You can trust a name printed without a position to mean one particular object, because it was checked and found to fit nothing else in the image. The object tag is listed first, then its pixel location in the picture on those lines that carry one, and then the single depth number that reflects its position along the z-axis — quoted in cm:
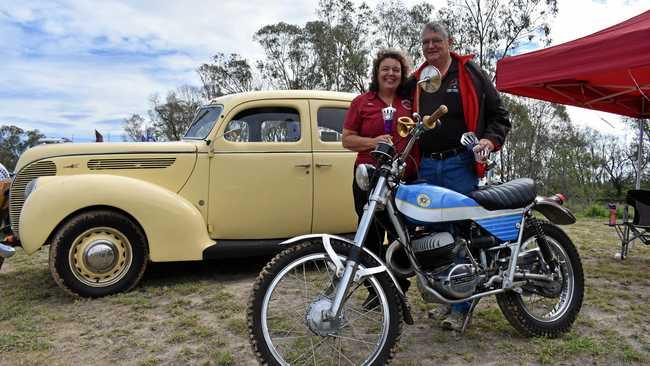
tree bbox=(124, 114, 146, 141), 4028
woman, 304
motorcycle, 227
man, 288
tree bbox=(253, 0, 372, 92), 3134
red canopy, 402
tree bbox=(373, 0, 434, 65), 2853
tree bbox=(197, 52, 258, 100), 3778
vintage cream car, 375
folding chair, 521
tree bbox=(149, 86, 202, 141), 3347
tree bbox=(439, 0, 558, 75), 2684
